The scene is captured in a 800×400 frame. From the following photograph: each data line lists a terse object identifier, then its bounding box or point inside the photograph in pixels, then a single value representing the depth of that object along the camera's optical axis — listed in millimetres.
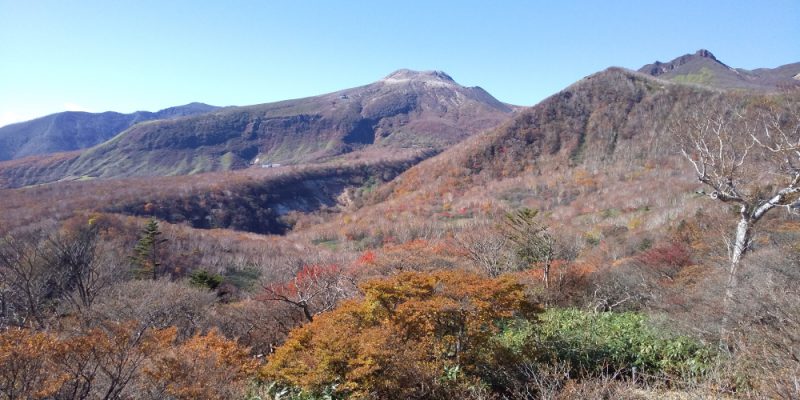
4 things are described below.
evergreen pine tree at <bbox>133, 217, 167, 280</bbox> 32200
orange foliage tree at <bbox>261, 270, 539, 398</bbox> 7871
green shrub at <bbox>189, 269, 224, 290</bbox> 25559
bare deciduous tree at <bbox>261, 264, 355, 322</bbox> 17612
